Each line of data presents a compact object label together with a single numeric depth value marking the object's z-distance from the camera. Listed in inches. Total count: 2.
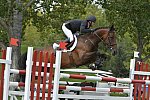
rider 751.5
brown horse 774.6
